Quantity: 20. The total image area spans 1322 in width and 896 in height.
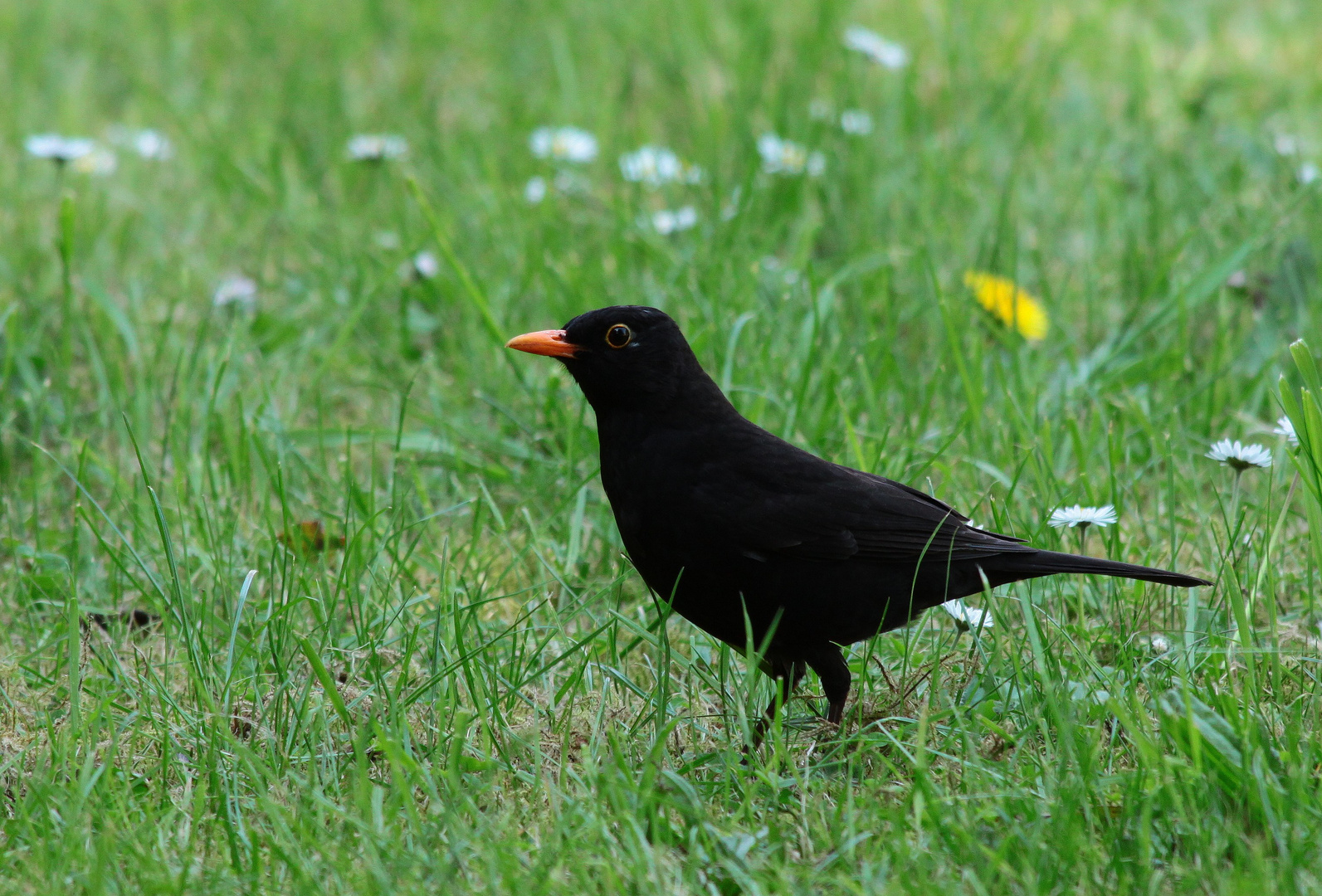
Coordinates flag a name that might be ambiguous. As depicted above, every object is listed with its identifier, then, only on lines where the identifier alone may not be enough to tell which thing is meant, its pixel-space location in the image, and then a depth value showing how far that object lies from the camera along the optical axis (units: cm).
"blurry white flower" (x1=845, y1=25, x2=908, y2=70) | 1291
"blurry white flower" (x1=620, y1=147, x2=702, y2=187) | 1143
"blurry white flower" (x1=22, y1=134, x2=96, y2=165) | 1073
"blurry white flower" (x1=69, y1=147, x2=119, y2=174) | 1233
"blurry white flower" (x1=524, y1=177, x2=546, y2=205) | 1147
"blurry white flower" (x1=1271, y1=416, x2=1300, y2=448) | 661
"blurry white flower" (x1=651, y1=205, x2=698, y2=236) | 1062
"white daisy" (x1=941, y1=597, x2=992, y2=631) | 647
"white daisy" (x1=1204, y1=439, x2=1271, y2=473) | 652
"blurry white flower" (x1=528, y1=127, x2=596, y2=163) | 1210
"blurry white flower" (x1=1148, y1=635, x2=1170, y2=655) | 626
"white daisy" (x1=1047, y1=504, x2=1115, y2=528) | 646
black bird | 595
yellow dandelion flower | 959
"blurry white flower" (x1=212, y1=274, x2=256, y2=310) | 1019
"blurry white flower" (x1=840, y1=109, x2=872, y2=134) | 1166
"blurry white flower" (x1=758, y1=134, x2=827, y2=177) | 1132
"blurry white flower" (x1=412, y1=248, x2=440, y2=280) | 1018
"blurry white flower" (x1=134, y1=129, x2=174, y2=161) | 1237
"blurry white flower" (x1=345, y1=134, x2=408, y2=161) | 1175
